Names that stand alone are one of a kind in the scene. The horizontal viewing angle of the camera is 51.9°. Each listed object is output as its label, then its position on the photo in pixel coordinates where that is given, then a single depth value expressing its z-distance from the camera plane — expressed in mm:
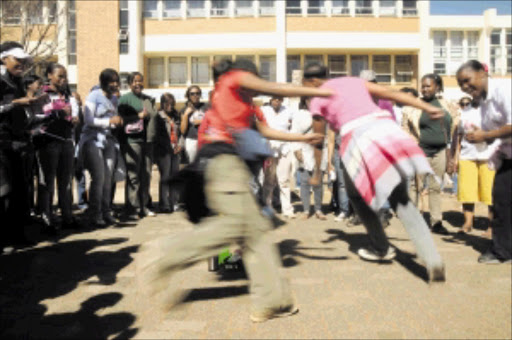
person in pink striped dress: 2258
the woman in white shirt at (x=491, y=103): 3480
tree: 15625
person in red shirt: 2594
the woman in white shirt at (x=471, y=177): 7391
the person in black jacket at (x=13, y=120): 5430
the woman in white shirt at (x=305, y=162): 5237
